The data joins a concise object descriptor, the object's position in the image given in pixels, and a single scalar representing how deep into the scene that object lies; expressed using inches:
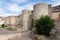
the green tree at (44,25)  220.7
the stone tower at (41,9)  290.5
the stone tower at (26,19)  336.1
